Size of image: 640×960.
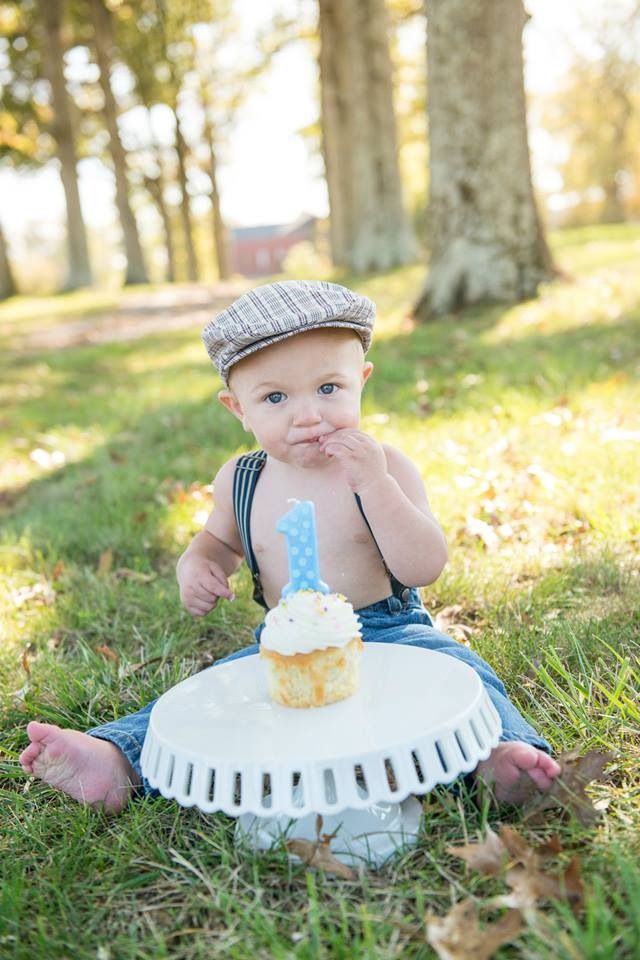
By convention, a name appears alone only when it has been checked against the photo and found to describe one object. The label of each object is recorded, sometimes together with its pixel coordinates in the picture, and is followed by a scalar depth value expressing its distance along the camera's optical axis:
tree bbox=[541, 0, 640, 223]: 33.50
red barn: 75.02
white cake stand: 1.50
